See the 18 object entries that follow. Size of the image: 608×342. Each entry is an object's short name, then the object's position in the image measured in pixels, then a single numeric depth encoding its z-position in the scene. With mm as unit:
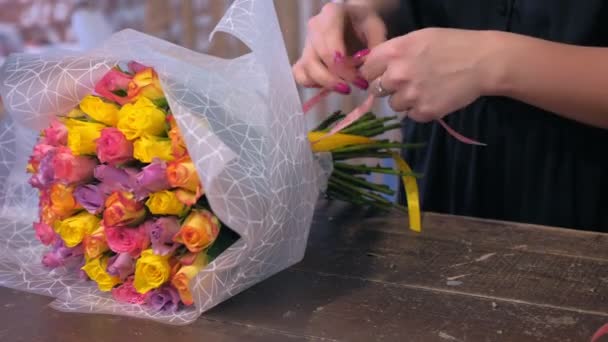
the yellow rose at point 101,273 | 1562
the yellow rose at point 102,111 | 1558
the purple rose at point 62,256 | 1593
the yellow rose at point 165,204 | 1508
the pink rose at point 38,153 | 1584
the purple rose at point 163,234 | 1512
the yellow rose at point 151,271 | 1518
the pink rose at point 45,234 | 1603
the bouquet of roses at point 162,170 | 1508
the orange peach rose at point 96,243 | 1547
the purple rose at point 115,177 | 1529
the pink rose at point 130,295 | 1553
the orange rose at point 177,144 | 1506
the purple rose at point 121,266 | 1537
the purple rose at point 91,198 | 1553
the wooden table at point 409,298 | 1492
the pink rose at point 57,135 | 1577
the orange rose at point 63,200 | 1563
